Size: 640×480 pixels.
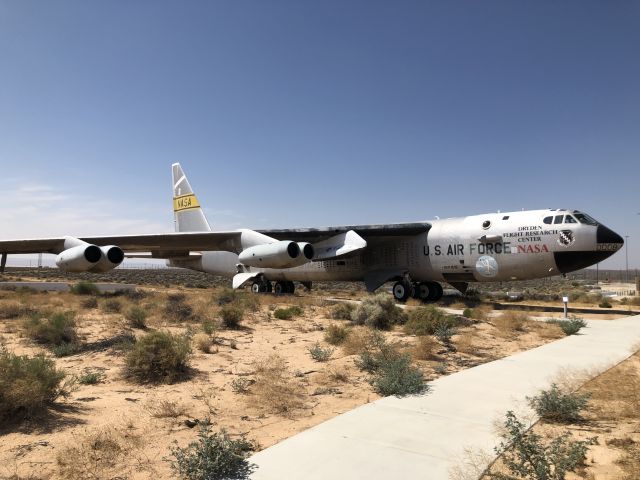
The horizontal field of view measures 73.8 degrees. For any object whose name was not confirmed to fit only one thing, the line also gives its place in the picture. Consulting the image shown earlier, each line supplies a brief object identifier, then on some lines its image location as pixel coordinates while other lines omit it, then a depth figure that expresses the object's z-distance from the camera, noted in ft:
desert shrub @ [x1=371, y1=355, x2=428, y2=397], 20.29
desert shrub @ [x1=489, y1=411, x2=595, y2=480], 11.74
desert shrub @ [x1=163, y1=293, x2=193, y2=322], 42.90
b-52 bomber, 49.34
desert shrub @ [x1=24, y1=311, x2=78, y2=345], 30.81
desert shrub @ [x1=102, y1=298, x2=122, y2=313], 47.14
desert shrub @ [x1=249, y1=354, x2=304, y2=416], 18.78
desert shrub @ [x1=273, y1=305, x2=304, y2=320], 46.90
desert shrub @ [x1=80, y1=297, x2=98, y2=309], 50.91
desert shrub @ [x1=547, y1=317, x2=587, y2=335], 38.65
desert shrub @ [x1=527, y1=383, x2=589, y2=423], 16.93
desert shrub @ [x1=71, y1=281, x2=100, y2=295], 71.71
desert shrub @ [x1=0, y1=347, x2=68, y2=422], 16.40
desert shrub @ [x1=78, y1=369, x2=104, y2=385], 21.79
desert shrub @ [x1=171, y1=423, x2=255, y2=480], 12.24
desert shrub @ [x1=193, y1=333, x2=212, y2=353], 29.01
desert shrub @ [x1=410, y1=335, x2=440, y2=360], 28.60
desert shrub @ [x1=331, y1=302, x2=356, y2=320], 47.39
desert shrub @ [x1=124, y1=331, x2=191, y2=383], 23.13
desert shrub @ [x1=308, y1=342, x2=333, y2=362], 27.86
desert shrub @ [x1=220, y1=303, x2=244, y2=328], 39.47
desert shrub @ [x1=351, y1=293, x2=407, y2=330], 40.93
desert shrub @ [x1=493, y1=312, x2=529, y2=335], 40.60
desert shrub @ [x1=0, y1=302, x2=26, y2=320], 42.09
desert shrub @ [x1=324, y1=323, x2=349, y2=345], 33.24
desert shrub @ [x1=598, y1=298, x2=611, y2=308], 66.69
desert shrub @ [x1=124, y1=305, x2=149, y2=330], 38.11
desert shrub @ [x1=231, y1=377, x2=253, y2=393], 21.11
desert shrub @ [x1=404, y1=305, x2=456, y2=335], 36.94
